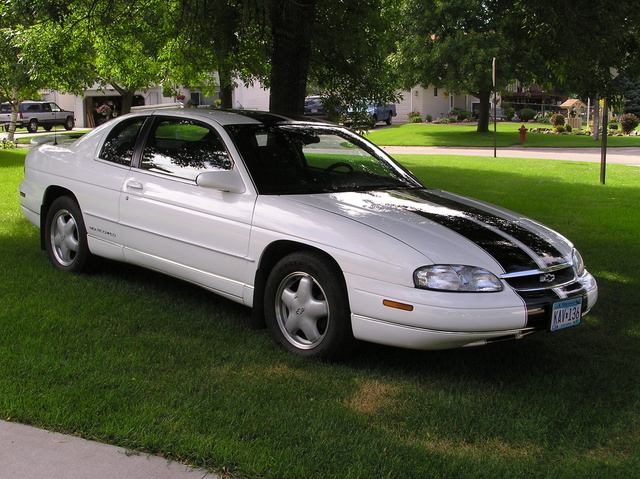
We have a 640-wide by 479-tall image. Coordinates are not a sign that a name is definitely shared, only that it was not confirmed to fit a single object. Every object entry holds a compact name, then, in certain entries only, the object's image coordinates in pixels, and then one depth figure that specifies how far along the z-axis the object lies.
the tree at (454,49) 30.66
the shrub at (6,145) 22.24
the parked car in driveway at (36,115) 41.38
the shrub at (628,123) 35.56
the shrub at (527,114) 49.53
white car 4.11
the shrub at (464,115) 49.16
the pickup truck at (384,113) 41.73
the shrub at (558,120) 36.96
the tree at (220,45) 10.45
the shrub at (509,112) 51.28
